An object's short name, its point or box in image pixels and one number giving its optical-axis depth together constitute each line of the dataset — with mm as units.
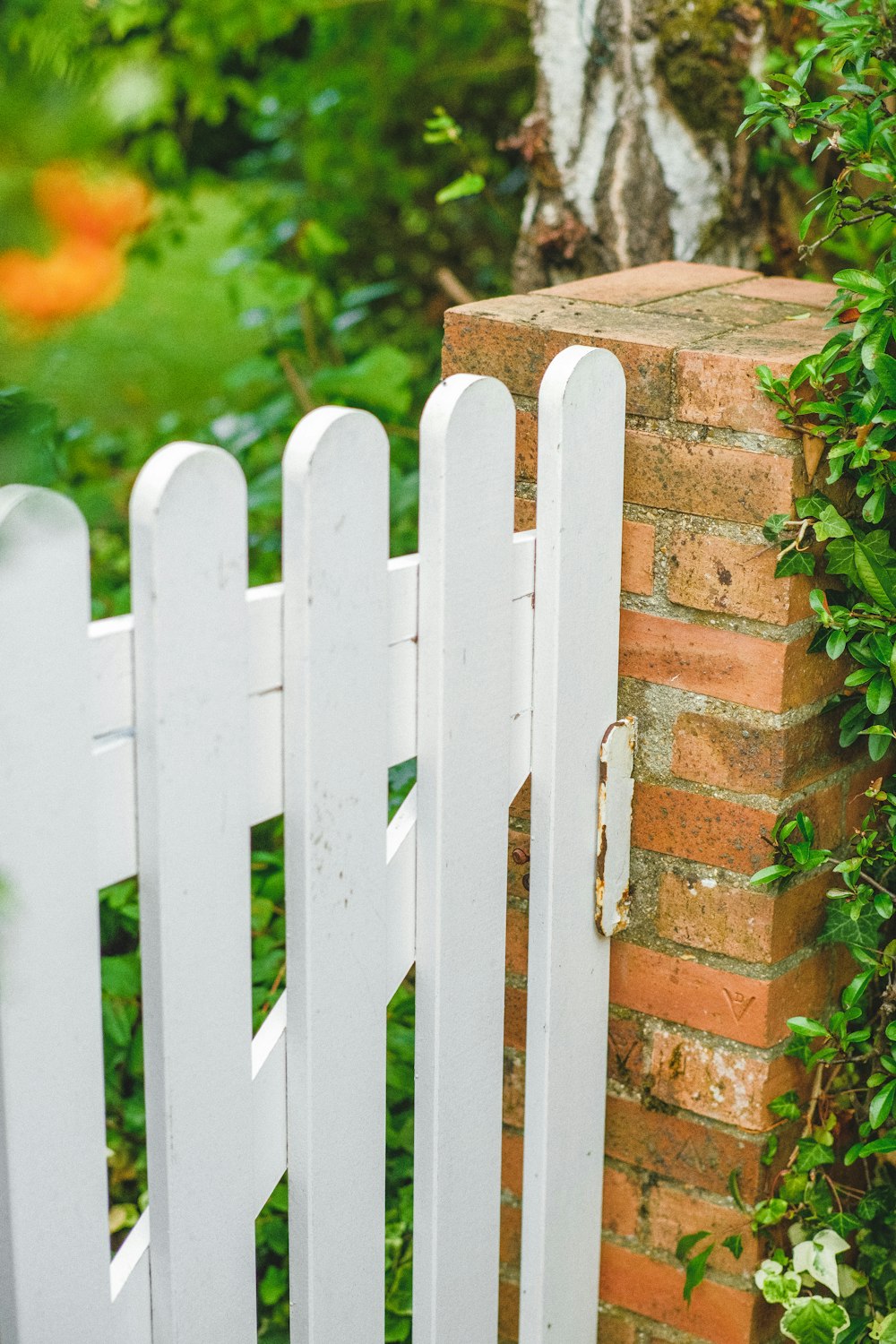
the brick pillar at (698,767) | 2798
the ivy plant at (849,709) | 2749
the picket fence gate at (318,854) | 2483
